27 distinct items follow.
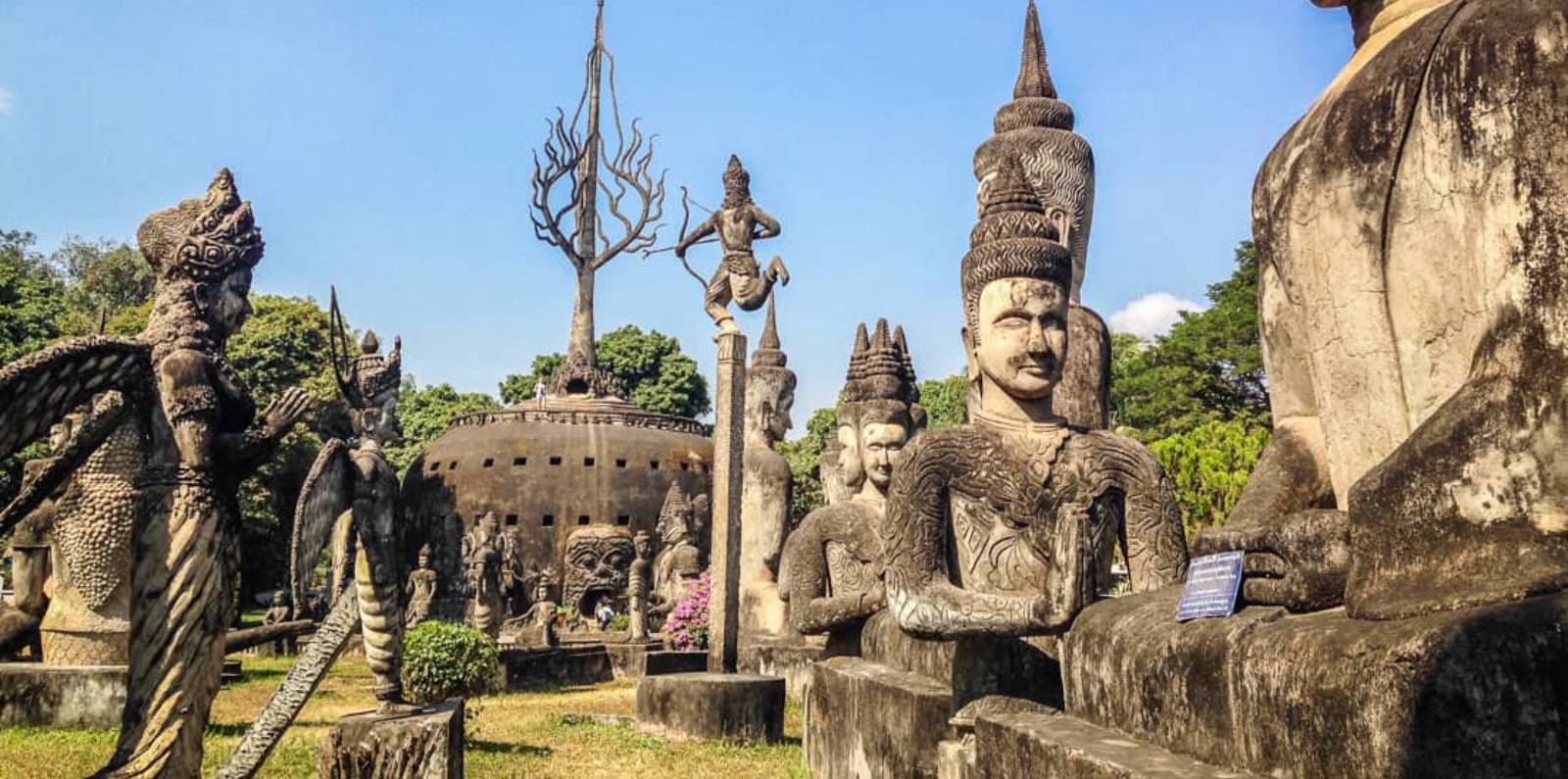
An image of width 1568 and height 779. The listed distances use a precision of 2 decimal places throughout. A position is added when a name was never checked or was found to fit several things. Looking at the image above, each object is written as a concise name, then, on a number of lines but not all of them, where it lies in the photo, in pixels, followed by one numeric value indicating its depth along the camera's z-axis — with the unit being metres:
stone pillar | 12.57
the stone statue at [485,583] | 23.66
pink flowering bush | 17.27
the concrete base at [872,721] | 4.86
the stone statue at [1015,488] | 4.37
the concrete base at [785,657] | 12.59
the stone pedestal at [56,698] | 9.84
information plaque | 3.03
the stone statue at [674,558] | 23.47
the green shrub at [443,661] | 10.84
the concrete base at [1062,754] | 2.87
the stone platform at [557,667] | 16.22
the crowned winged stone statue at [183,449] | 5.25
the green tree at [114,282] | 41.41
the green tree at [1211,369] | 27.92
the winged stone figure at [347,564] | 6.93
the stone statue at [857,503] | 8.34
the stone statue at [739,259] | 14.34
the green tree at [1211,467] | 18.31
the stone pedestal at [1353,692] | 2.11
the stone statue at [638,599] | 20.53
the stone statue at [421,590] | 25.25
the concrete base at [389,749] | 6.99
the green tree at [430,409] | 49.06
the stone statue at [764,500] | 14.12
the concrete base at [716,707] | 10.61
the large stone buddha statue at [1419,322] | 2.51
